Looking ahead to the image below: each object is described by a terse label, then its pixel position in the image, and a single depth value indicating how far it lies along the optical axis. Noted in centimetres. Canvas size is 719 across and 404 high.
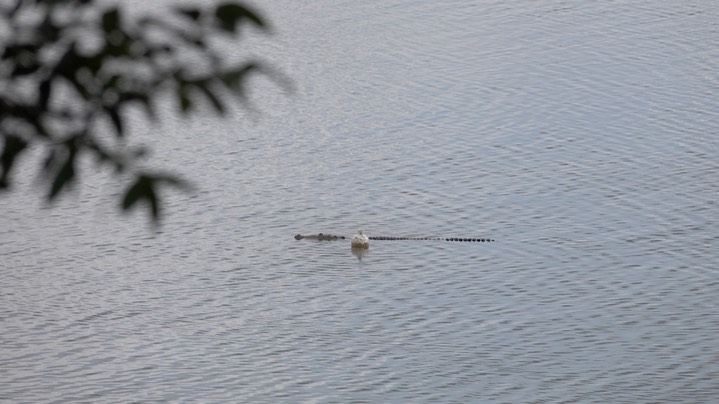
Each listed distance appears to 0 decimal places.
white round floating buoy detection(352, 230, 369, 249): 4219
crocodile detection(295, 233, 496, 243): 4325
